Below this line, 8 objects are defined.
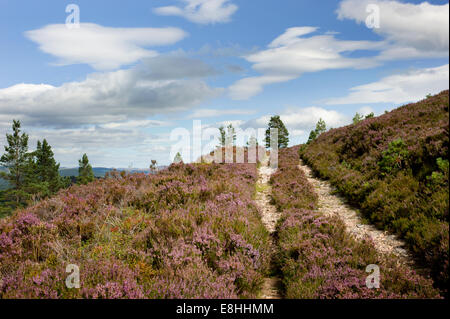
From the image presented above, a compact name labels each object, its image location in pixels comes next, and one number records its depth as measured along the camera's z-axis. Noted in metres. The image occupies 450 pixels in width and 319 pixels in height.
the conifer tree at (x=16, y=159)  41.06
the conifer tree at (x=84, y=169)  61.22
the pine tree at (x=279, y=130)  55.34
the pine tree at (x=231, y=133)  64.38
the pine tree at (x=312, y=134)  55.69
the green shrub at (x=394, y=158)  9.11
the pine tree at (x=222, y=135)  66.19
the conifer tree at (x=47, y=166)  52.84
